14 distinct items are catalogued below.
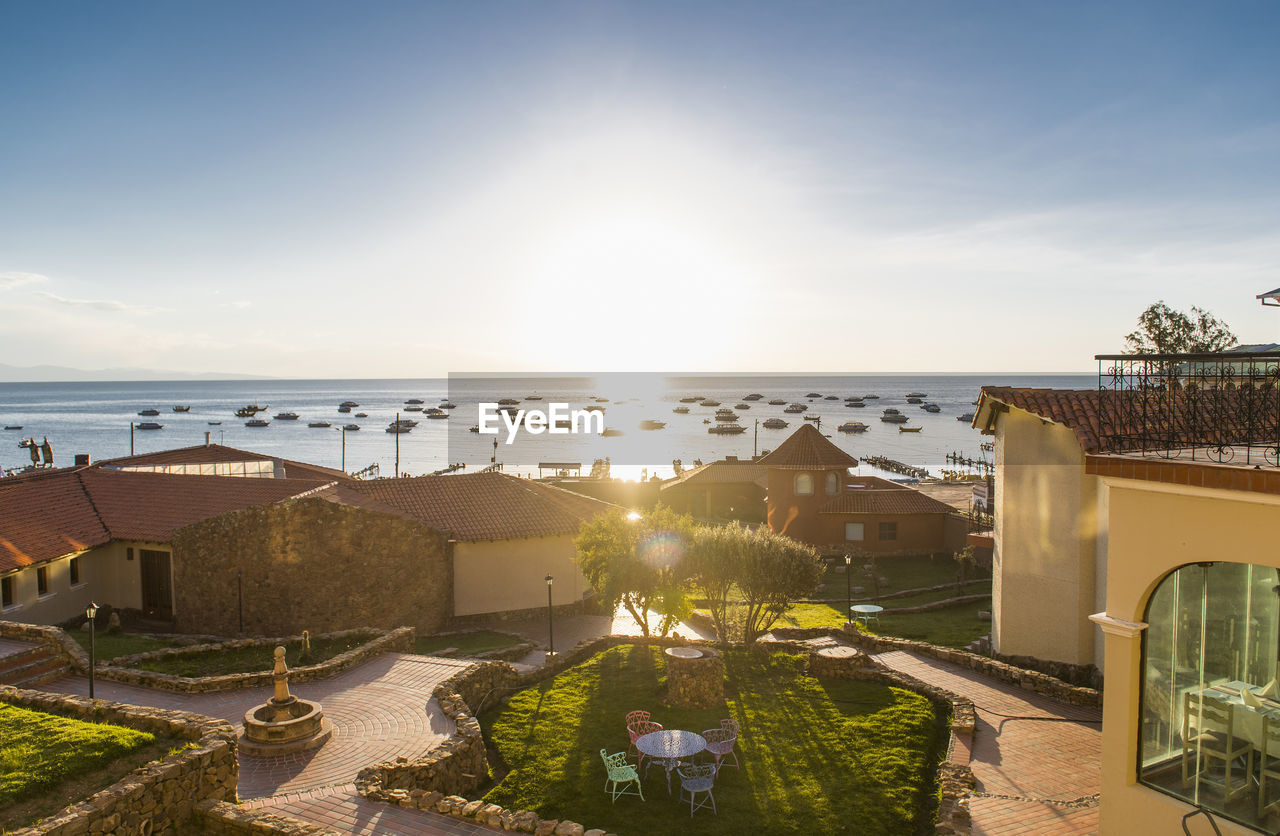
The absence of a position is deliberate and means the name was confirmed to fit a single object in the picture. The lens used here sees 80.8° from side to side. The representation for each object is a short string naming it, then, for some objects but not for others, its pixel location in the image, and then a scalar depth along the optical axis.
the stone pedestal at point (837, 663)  19.36
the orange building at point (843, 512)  41.34
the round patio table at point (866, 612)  27.25
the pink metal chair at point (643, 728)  14.68
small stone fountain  14.24
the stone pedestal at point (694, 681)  17.36
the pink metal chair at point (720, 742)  13.63
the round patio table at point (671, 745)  13.02
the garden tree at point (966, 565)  32.75
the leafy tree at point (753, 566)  22.77
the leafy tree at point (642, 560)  22.61
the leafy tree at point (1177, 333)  34.56
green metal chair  12.91
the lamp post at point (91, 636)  15.68
